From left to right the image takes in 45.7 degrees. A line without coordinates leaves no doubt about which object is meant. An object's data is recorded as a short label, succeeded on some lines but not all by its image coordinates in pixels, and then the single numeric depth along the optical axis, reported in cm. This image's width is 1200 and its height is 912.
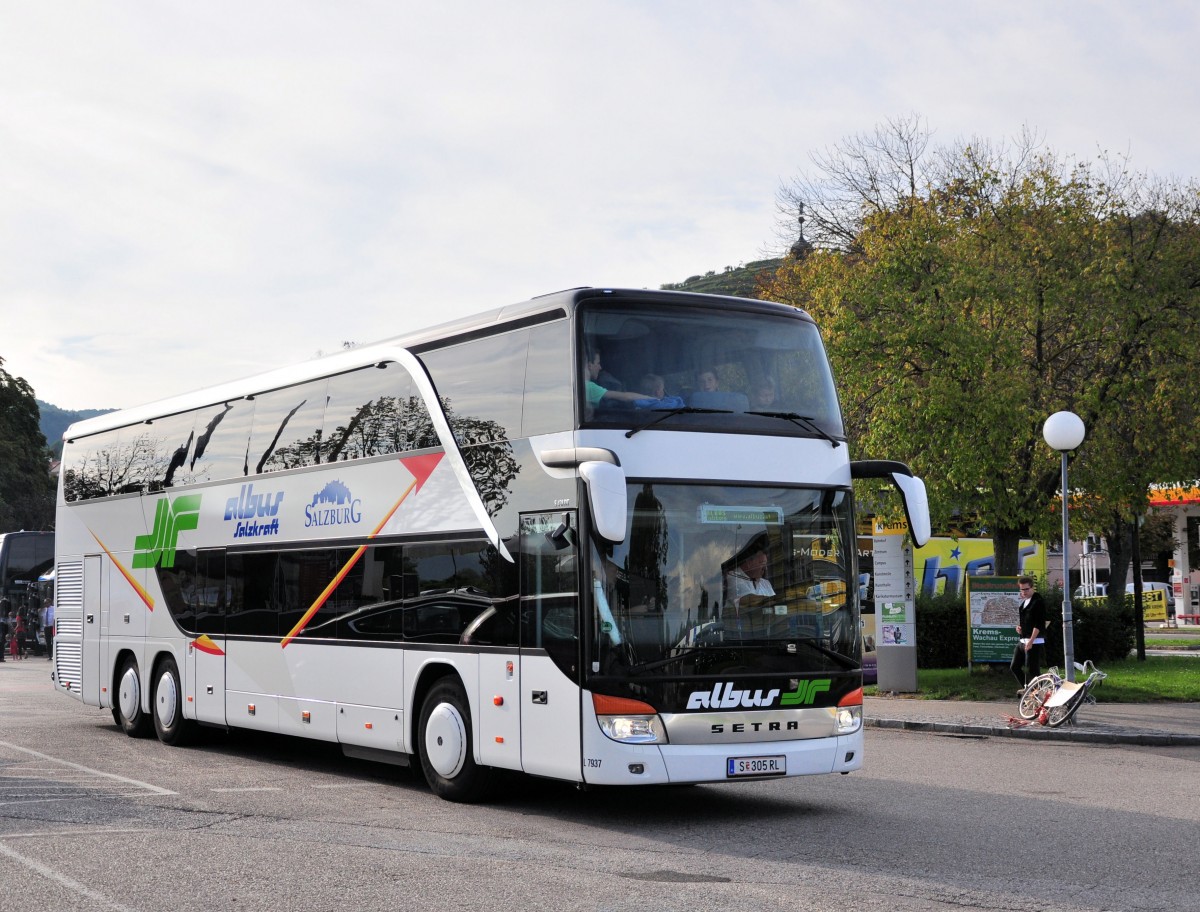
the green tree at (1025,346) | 2322
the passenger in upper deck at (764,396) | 1116
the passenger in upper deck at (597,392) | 1060
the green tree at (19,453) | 6850
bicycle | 1778
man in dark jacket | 1998
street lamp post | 1927
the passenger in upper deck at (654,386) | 1080
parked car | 6587
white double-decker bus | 1039
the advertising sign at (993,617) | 2247
